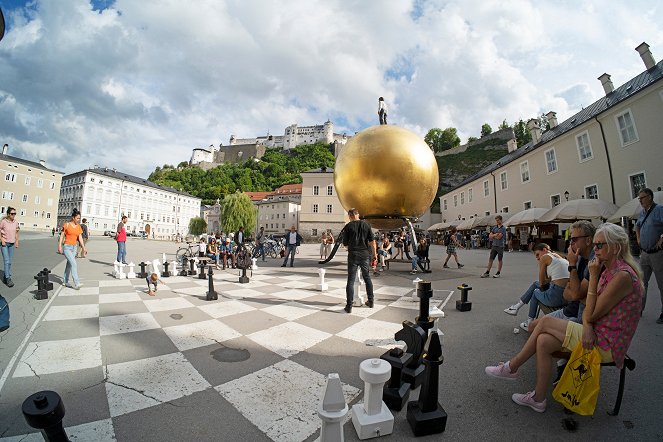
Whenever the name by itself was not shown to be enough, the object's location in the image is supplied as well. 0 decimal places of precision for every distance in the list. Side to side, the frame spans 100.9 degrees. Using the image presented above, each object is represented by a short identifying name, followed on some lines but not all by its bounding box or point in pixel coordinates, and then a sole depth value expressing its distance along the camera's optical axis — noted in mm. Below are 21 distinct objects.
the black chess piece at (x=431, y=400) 1776
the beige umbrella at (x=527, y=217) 17375
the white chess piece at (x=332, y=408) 1470
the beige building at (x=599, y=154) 15328
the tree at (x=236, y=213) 51875
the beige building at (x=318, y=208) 42875
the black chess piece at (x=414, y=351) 2250
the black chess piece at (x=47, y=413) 1203
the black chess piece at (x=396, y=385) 2049
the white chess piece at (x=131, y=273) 7316
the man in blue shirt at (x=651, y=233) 4215
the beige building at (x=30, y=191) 53844
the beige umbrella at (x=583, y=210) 14359
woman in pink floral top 1955
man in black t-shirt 4773
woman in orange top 5922
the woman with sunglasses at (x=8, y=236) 6461
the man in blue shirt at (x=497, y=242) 8078
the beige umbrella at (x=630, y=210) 11789
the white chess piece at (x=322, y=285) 6024
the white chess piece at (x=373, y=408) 1711
